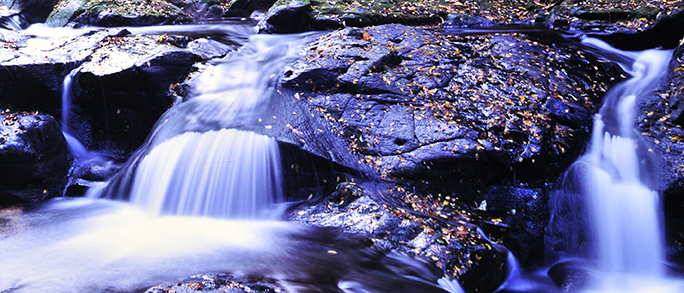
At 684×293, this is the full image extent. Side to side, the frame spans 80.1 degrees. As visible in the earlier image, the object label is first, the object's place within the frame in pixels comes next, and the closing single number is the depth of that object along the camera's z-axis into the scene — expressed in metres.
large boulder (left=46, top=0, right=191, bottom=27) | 11.93
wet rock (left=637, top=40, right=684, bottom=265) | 5.43
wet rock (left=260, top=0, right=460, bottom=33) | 10.31
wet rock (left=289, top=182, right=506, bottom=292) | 4.49
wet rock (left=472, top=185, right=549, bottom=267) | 5.29
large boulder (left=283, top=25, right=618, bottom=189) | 5.73
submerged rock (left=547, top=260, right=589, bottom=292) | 5.14
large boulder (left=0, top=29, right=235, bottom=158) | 7.54
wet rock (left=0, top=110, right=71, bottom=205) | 6.32
